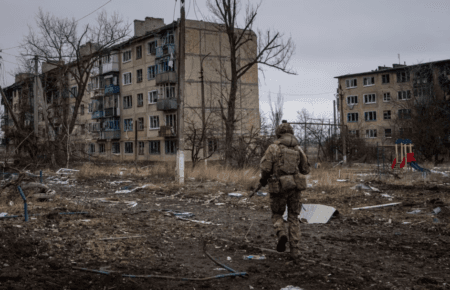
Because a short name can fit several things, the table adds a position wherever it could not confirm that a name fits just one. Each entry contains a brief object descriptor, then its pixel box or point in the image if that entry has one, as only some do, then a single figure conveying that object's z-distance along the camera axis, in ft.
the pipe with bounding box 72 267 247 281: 15.55
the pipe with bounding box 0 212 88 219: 26.60
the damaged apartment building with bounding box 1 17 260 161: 132.36
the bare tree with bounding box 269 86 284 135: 93.61
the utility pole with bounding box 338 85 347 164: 92.84
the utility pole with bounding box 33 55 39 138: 92.94
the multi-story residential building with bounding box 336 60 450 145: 177.58
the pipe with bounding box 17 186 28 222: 25.95
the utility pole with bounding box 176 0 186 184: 51.29
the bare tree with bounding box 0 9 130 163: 106.88
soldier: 19.01
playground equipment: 62.39
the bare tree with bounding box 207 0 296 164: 77.66
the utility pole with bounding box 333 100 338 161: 152.67
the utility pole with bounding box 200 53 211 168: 67.56
